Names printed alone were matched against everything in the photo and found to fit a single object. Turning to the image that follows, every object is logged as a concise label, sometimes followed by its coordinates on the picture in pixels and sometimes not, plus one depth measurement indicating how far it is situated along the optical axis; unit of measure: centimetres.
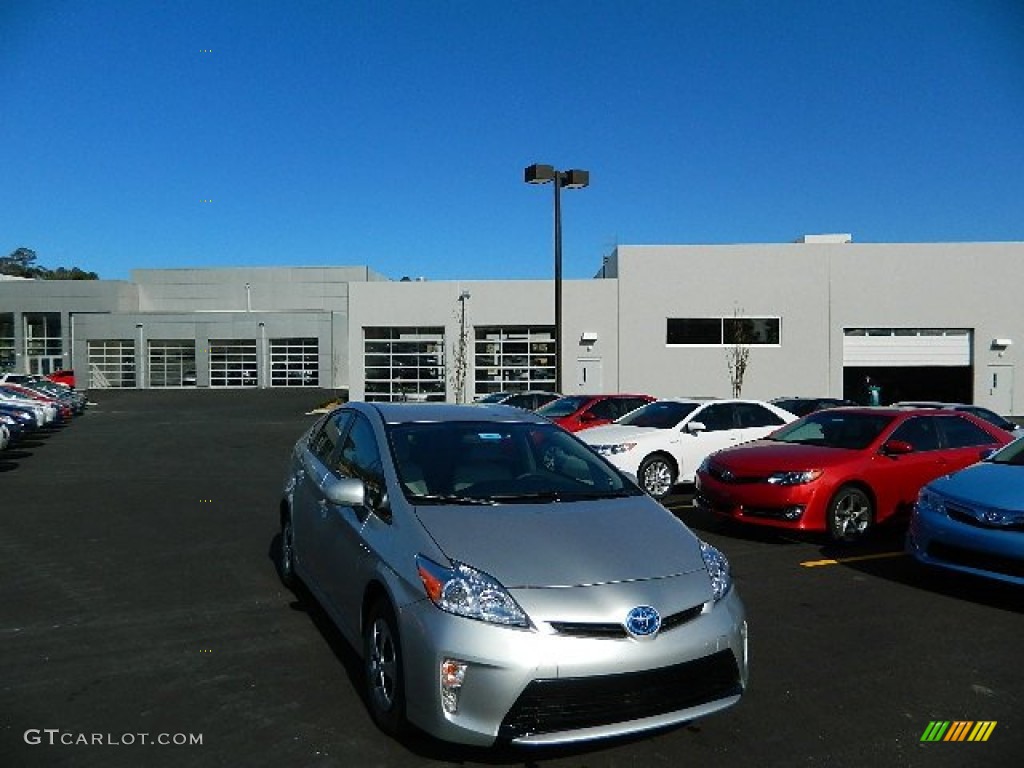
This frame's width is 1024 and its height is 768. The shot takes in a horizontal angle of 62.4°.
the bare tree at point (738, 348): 3045
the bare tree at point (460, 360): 3238
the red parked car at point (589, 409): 1485
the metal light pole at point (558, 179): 2139
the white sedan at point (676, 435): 1172
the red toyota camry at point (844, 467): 831
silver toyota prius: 348
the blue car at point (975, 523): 603
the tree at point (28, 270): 11456
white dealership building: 3134
